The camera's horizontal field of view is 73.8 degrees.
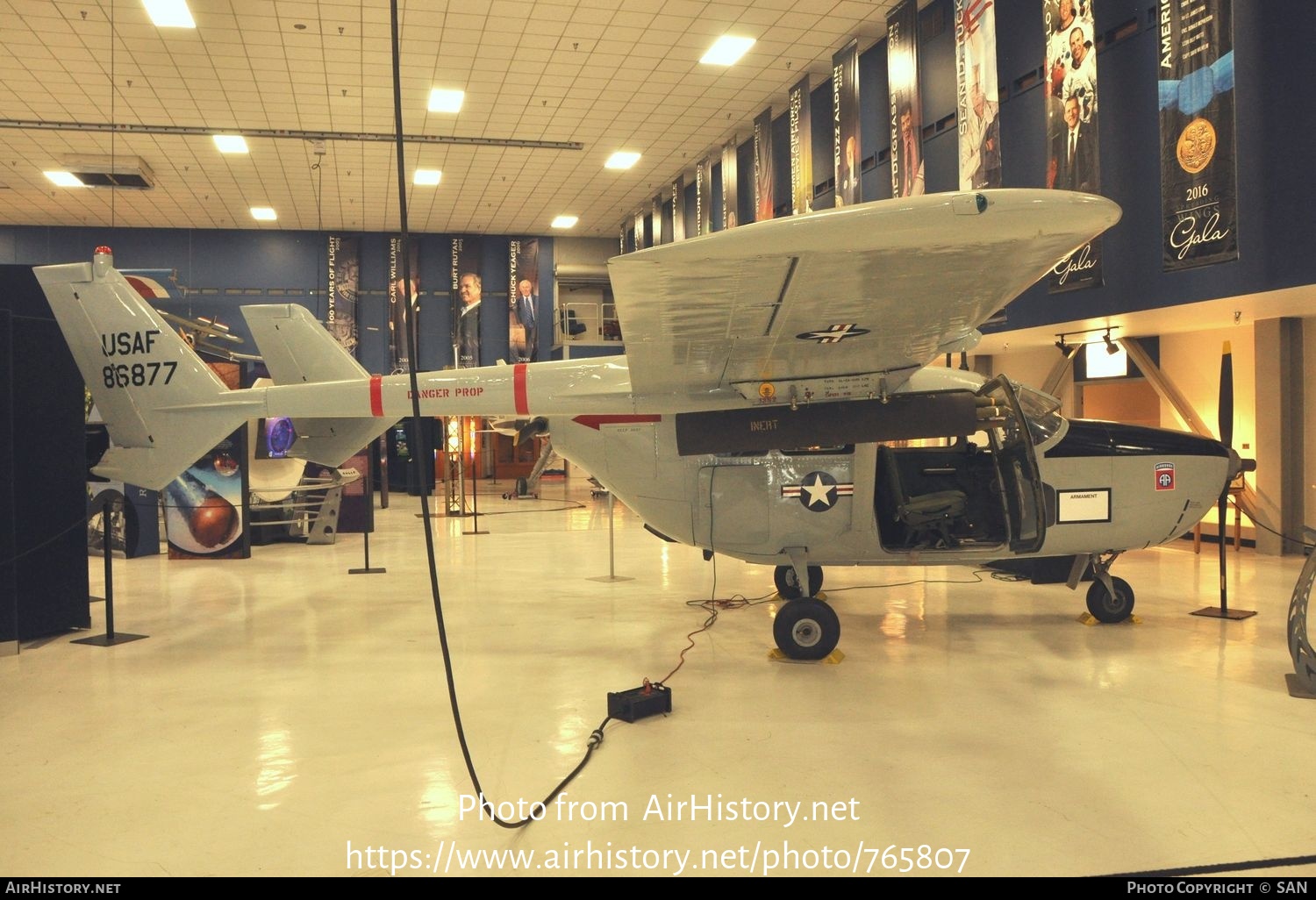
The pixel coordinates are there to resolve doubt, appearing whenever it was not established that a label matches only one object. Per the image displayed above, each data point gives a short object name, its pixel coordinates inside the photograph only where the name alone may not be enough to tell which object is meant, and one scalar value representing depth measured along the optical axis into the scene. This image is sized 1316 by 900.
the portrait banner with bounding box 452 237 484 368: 26.11
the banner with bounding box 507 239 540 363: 26.05
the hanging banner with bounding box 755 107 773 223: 16.98
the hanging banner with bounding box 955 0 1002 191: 10.94
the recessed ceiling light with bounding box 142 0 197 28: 11.89
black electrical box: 4.64
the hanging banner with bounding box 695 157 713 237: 19.67
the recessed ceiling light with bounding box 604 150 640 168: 19.56
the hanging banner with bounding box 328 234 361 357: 25.48
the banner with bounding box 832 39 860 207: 13.94
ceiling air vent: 18.30
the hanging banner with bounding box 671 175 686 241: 21.36
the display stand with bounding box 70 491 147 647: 6.52
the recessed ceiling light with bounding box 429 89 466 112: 15.51
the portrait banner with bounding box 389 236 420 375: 24.92
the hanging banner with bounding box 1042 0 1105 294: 9.80
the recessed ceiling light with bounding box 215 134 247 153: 17.41
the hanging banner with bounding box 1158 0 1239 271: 8.44
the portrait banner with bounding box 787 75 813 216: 15.49
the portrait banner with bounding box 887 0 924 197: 12.44
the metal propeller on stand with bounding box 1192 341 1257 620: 6.46
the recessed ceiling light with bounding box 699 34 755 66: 13.93
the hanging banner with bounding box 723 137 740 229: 18.48
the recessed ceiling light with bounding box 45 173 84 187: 19.59
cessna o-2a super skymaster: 5.76
